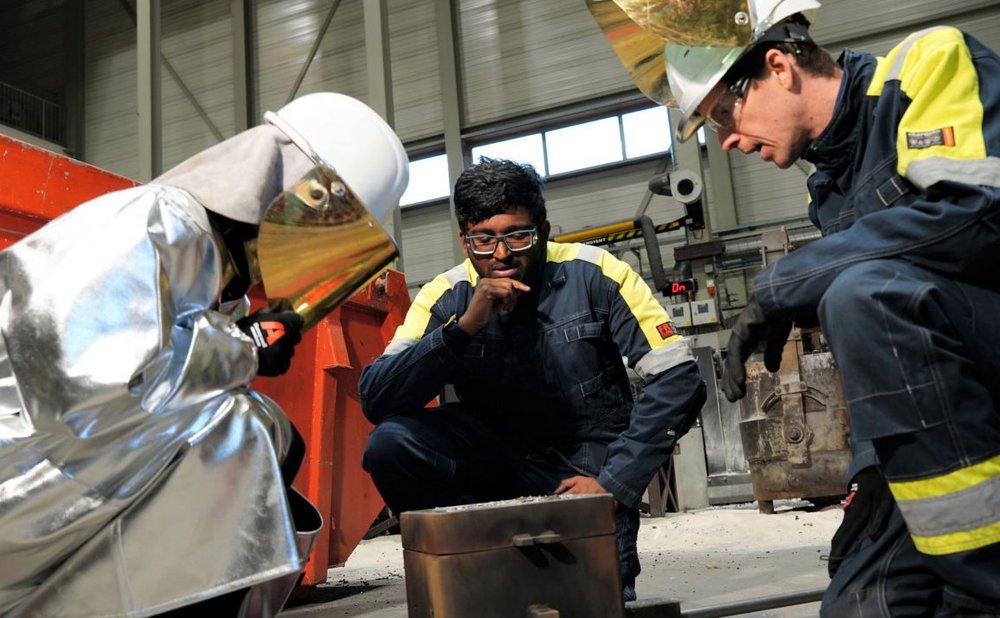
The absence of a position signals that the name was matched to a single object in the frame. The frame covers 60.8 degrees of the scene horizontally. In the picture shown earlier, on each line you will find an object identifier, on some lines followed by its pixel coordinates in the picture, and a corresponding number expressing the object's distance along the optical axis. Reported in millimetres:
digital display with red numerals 8242
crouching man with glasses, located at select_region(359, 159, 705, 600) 2264
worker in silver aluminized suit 1304
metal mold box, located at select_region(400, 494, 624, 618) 1618
